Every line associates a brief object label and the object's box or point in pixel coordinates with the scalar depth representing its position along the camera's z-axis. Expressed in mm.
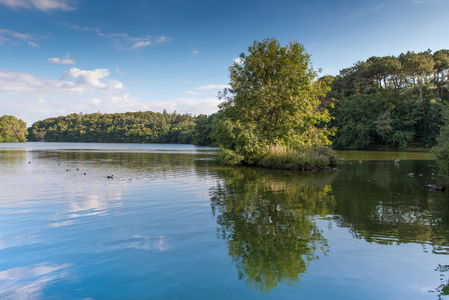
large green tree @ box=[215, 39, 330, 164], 29391
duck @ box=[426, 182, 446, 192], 14422
